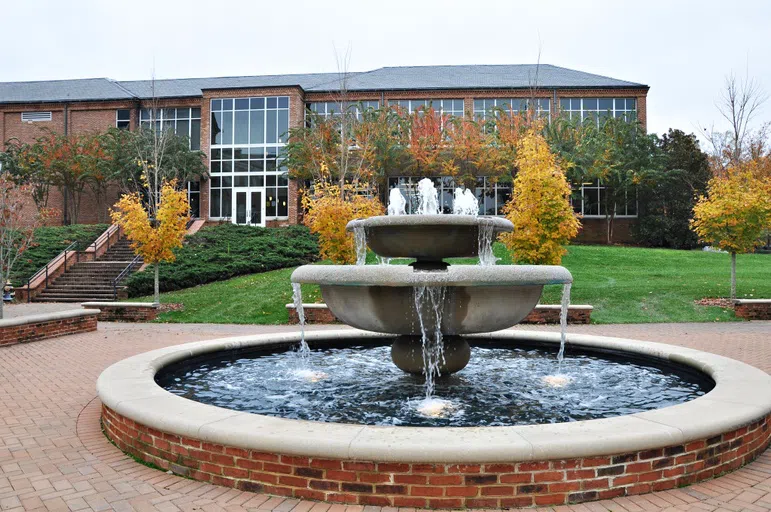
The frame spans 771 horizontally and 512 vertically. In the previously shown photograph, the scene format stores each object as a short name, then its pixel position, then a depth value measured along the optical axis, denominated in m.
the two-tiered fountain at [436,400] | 3.95
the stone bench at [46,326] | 12.25
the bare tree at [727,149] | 42.52
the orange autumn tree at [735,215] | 17.53
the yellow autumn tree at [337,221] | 18.92
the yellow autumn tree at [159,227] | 19.31
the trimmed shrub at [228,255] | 23.20
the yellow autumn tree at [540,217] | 17.14
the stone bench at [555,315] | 16.14
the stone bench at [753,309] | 16.52
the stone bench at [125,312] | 18.16
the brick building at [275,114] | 40.84
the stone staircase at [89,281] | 23.17
